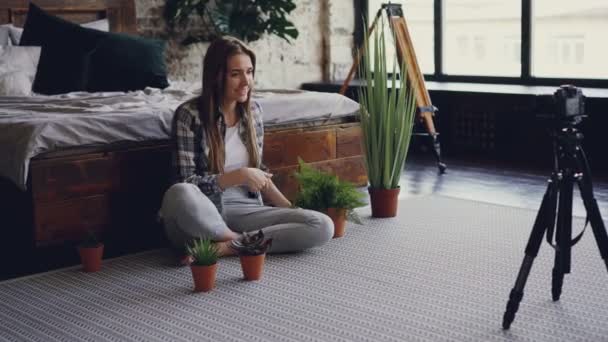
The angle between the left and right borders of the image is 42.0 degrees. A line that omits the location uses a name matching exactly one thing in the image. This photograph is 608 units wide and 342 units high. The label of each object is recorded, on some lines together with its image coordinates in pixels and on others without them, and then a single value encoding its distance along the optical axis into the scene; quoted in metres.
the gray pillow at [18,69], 4.55
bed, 3.31
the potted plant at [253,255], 3.01
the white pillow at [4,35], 4.94
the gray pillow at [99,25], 5.45
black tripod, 2.27
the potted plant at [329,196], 3.62
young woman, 3.23
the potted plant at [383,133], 3.93
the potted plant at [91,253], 3.25
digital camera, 2.24
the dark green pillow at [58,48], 4.75
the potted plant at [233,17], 6.20
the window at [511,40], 5.88
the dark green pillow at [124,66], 4.88
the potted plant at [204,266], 2.88
